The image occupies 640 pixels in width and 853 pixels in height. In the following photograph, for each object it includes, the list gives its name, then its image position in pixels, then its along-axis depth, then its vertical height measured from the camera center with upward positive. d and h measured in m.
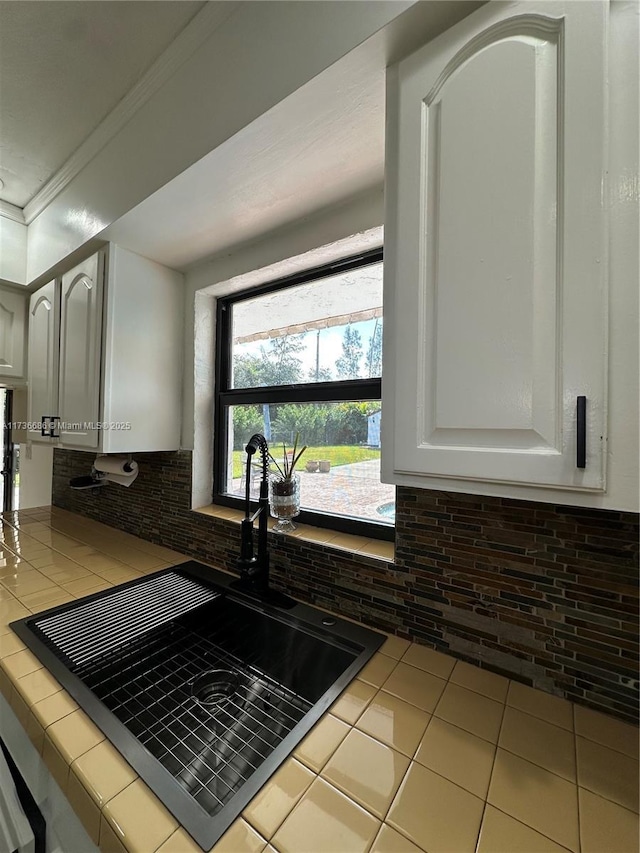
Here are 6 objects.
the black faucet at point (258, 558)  1.08 -0.41
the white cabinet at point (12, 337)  1.96 +0.49
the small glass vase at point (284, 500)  1.24 -0.26
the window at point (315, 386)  1.23 +0.16
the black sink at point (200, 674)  0.63 -0.61
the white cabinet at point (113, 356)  1.38 +0.29
